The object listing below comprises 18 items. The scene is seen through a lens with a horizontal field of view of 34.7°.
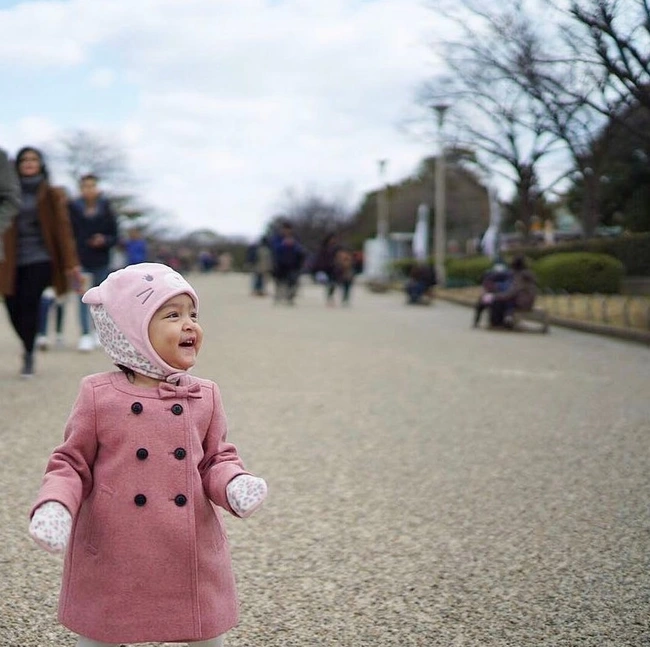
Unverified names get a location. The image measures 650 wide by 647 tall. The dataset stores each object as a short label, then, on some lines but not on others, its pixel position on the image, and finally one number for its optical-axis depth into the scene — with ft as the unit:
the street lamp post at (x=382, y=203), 135.85
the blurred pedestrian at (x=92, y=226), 31.96
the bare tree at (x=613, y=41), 41.70
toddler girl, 7.02
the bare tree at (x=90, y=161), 193.57
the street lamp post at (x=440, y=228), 99.50
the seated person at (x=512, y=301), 49.60
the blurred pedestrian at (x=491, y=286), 51.12
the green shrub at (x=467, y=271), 100.62
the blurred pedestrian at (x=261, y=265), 79.30
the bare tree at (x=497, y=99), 58.70
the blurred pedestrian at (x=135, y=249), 53.42
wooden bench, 49.37
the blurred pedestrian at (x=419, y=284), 76.54
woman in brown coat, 24.54
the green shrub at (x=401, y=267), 134.19
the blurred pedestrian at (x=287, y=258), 68.59
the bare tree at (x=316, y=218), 273.95
